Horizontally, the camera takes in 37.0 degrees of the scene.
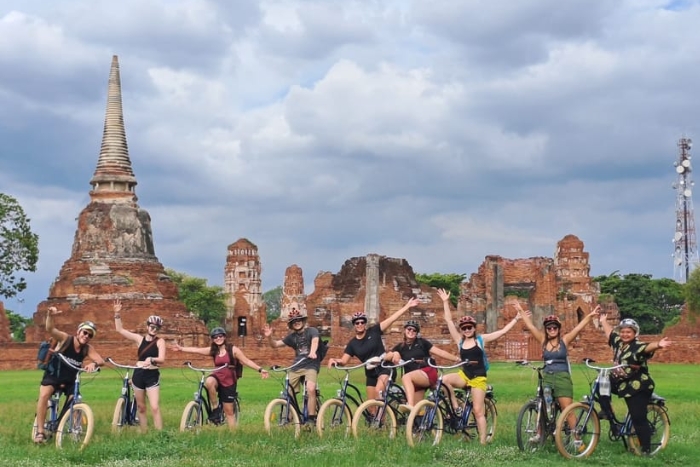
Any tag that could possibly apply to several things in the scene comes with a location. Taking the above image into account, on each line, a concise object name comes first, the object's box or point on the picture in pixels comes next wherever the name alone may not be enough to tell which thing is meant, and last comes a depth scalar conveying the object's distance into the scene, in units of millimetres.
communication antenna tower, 73812
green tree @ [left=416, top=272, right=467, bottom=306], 91500
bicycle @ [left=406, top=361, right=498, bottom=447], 11953
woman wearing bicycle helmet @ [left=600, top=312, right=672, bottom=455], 12008
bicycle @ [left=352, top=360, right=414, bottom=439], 12250
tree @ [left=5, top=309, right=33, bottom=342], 78762
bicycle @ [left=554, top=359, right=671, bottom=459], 11641
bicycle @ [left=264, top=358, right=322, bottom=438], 12648
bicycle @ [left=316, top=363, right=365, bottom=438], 12453
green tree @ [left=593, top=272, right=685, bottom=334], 83125
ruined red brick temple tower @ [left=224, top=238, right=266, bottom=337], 71562
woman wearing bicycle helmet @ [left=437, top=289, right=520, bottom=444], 12266
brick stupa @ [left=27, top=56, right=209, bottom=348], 49344
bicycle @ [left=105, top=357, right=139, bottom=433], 12633
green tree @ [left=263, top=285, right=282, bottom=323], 139500
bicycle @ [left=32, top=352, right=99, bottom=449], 11688
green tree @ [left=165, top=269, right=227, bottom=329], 82812
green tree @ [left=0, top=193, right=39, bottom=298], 47469
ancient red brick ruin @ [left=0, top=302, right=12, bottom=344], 50781
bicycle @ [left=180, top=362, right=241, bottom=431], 12695
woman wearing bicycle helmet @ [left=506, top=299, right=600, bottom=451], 12117
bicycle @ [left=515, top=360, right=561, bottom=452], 11789
